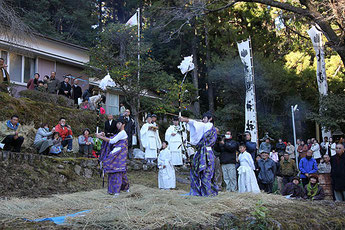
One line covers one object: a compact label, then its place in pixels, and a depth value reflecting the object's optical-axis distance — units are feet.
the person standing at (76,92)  53.47
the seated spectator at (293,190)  30.78
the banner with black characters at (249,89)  51.83
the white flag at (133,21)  58.54
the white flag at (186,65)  37.63
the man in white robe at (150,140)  43.65
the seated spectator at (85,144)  40.16
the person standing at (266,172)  33.83
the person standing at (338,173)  27.73
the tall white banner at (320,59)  59.67
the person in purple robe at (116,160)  24.93
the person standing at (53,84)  49.52
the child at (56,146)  35.33
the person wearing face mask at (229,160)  31.76
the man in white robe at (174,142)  43.75
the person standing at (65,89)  51.21
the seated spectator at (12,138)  31.91
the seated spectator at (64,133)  38.06
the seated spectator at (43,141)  34.81
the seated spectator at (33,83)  47.67
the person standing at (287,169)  37.86
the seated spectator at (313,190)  30.04
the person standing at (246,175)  30.42
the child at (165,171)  35.04
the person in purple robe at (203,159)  23.06
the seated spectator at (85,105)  51.18
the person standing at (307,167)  35.55
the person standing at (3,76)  41.98
